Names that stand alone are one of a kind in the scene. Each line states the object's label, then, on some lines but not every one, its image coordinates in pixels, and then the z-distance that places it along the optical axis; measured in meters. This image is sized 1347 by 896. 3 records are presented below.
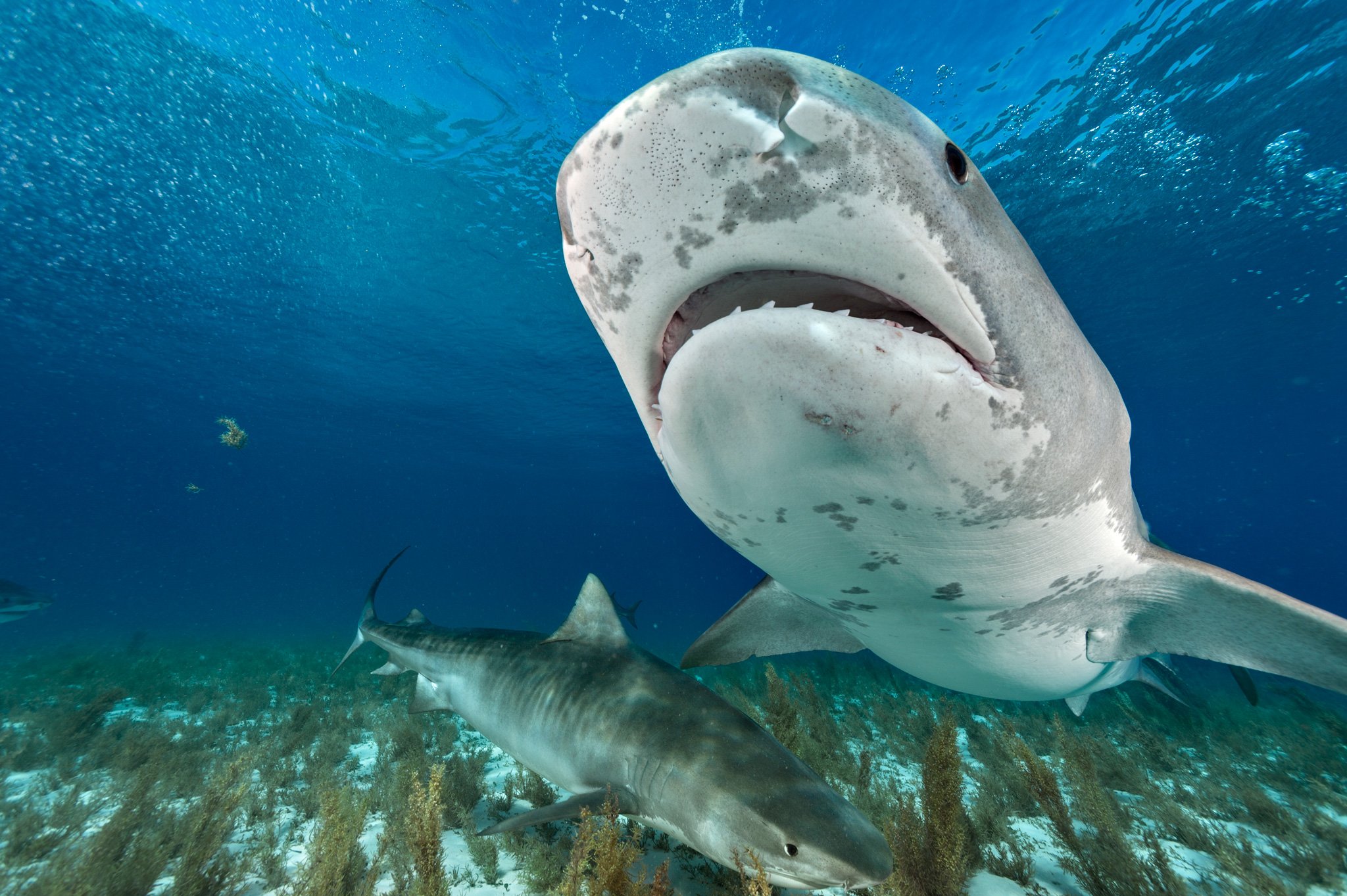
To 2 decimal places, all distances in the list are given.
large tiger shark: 1.09
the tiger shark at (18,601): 10.41
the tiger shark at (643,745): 1.97
